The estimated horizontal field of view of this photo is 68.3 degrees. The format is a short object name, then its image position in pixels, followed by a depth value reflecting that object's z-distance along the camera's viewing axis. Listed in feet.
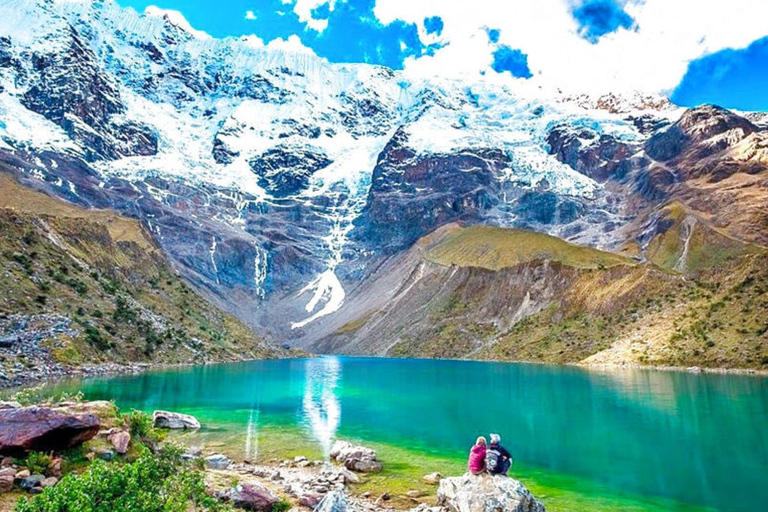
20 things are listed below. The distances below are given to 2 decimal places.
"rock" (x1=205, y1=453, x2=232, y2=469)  97.55
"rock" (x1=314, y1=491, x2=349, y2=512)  60.03
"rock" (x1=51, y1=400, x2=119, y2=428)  92.26
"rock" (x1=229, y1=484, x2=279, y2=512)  69.10
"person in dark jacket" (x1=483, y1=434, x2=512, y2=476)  72.43
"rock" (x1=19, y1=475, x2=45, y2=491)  59.57
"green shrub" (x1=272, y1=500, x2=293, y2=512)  70.39
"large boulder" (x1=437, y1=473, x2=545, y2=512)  66.85
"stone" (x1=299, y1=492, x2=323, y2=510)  76.58
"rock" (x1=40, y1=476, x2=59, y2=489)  60.80
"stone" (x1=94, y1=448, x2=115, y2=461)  76.13
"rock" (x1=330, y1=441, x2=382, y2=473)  101.55
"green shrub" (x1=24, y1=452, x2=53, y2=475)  63.85
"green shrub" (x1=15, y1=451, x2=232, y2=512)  37.70
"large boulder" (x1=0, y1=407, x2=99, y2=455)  65.92
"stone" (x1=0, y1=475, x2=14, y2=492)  58.03
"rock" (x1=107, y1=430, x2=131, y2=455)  81.66
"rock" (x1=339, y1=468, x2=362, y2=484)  93.35
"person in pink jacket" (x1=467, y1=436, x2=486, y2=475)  73.15
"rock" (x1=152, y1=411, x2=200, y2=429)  134.51
